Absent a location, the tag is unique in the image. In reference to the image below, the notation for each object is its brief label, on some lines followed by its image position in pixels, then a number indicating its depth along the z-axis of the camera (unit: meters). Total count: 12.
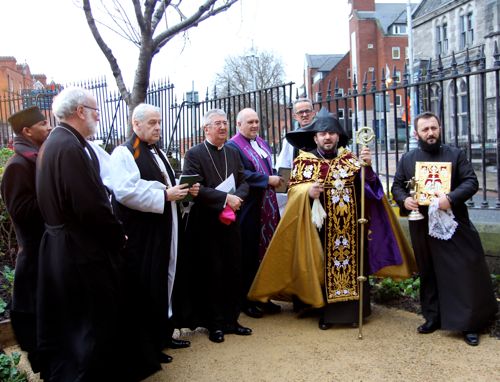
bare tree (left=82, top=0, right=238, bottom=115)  8.42
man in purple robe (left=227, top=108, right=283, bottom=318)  5.35
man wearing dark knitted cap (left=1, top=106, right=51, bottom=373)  3.69
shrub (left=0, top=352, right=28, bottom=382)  3.72
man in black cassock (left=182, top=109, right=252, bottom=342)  4.80
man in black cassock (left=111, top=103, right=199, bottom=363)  4.05
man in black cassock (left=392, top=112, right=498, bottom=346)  4.32
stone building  22.36
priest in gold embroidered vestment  4.88
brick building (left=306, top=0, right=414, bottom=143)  51.03
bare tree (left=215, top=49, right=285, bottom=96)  41.88
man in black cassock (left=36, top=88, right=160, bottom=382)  3.21
